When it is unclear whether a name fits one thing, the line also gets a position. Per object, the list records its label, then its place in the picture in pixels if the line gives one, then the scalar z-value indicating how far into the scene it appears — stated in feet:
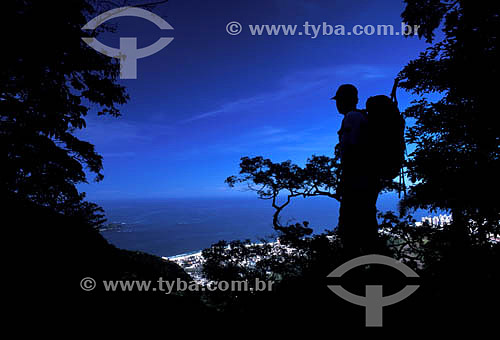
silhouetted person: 8.84
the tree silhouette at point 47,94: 18.88
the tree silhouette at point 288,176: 38.55
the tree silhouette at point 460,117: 16.17
